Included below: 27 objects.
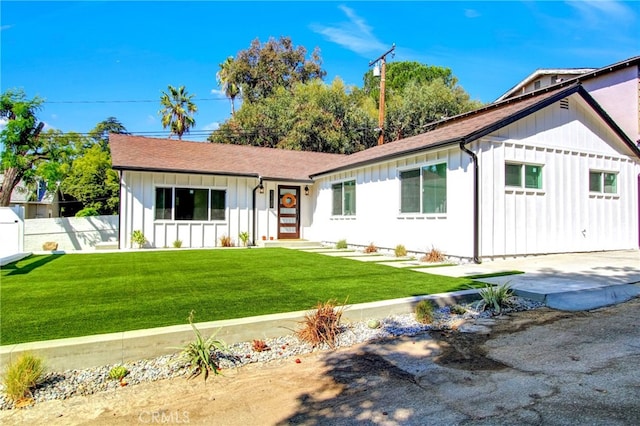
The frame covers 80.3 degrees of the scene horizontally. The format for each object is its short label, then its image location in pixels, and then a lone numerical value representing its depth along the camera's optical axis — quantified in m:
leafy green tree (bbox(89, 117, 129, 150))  30.67
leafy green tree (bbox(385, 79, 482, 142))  26.75
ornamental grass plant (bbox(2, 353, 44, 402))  2.81
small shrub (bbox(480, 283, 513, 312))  4.96
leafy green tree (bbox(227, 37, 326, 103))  33.69
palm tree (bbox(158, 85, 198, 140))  30.92
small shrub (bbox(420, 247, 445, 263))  9.13
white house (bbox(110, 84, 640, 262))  8.72
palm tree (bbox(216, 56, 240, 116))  34.50
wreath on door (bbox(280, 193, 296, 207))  15.09
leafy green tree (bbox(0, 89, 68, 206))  13.20
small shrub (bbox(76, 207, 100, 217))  17.06
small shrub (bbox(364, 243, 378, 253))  11.55
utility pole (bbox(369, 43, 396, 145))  18.82
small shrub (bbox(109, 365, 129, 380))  3.18
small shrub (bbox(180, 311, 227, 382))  3.33
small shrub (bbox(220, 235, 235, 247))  13.44
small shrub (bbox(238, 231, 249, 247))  13.84
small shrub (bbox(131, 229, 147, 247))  12.23
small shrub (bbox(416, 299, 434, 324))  4.60
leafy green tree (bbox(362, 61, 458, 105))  33.16
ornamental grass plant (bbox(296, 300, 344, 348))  4.00
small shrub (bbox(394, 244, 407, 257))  10.29
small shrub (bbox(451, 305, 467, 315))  4.90
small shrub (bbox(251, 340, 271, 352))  3.79
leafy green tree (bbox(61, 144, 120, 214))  19.95
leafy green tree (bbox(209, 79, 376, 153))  25.66
